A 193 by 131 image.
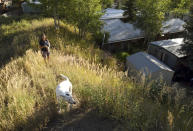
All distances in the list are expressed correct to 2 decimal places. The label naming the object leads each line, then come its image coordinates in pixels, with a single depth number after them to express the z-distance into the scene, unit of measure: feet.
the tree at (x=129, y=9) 58.39
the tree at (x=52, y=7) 38.99
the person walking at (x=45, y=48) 23.27
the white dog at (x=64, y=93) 11.97
